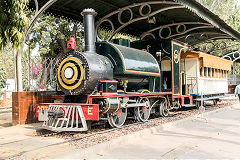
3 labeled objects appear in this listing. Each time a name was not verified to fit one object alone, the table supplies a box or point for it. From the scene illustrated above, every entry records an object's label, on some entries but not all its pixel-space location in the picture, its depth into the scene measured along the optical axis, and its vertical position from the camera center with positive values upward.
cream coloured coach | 11.78 +0.90
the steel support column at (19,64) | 8.11 +0.94
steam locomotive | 6.83 +0.27
